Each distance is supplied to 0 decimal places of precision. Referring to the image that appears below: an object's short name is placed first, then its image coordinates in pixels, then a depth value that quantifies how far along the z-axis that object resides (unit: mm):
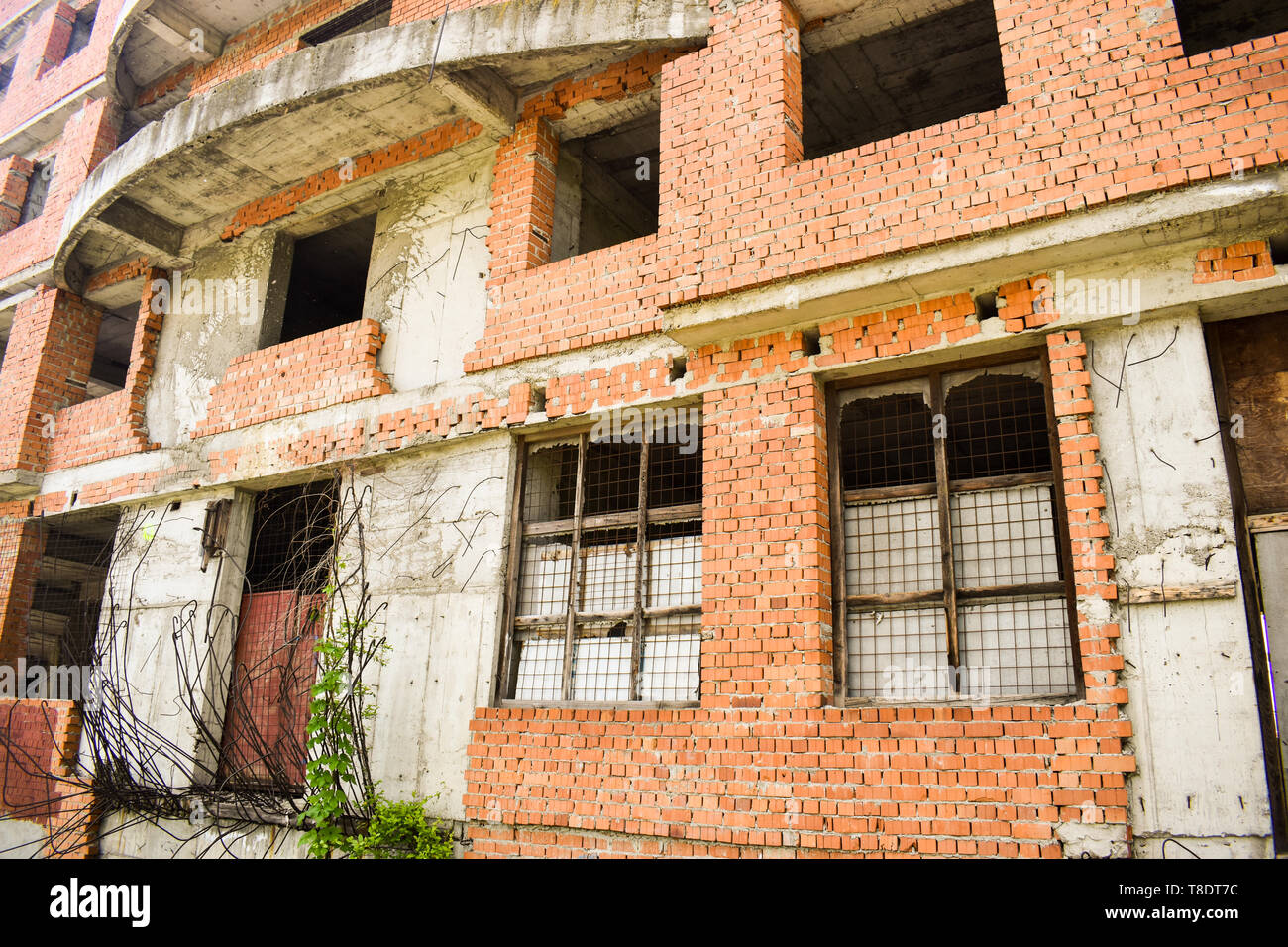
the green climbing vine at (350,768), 6184
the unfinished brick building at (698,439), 4602
